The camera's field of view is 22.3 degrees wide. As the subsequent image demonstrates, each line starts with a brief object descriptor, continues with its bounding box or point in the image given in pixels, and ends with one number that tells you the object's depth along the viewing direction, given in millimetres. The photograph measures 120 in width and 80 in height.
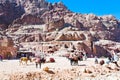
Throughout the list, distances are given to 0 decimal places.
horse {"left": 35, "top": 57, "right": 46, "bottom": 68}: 32869
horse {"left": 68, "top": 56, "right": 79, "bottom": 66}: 35156
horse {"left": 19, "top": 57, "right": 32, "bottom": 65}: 36897
